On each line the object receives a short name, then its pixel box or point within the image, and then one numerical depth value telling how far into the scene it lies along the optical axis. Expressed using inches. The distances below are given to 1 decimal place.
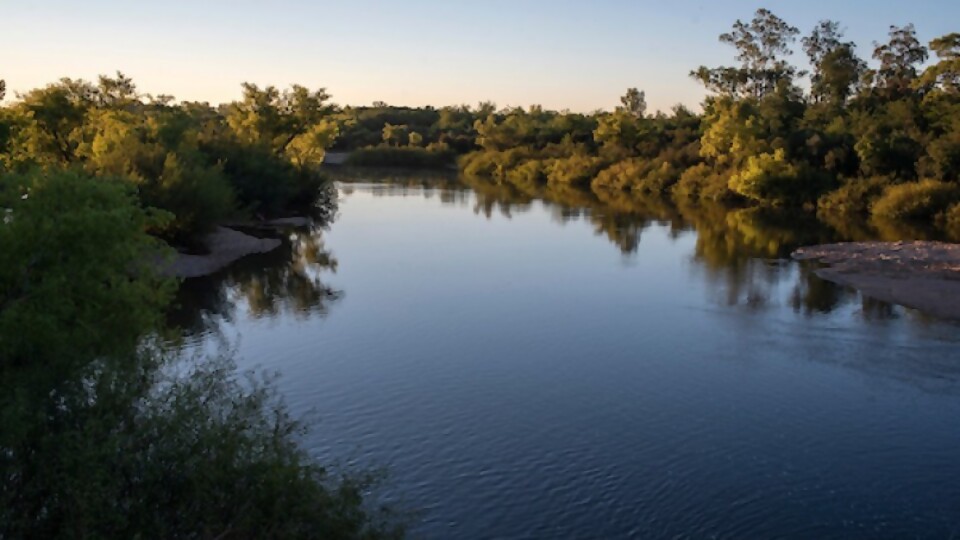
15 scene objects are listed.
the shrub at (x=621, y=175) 2689.5
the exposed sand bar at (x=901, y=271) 986.1
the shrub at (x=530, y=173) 3093.0
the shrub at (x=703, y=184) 2354.7
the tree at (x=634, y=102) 3732.8
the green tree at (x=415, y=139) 3838.6
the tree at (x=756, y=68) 3036.4
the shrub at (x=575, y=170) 2903.5
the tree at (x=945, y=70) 2420.0
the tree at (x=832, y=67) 2844.5
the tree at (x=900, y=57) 2775.6
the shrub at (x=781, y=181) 2106.3
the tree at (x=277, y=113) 2058.3
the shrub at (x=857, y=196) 2007.9
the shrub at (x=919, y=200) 1835.6
